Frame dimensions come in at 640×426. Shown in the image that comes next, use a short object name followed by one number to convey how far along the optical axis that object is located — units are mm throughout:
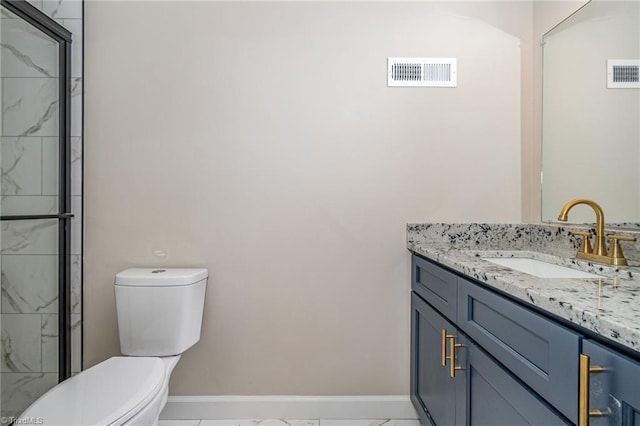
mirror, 1353
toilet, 1264
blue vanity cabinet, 923
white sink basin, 1343
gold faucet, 1285
